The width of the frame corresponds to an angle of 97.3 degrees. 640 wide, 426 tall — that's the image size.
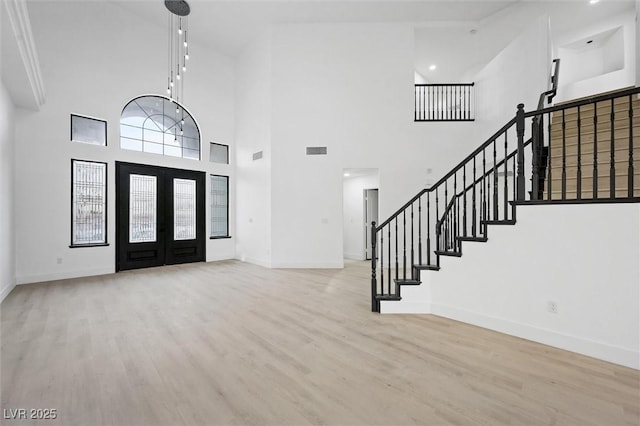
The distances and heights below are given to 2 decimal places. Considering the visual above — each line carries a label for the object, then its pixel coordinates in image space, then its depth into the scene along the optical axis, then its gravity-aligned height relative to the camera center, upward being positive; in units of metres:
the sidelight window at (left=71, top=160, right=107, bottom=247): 6.07 +0.14
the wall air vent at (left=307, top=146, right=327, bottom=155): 7.20 +1.55
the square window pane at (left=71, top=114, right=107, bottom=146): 6.13 +1.77
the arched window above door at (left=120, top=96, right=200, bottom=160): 6.93 +2.14
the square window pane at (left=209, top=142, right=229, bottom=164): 8.37 +1.72
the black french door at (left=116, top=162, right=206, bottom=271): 6.70 -0.16
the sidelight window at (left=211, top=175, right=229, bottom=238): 8.42 +0.12
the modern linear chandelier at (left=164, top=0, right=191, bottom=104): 7.09 +4.29
